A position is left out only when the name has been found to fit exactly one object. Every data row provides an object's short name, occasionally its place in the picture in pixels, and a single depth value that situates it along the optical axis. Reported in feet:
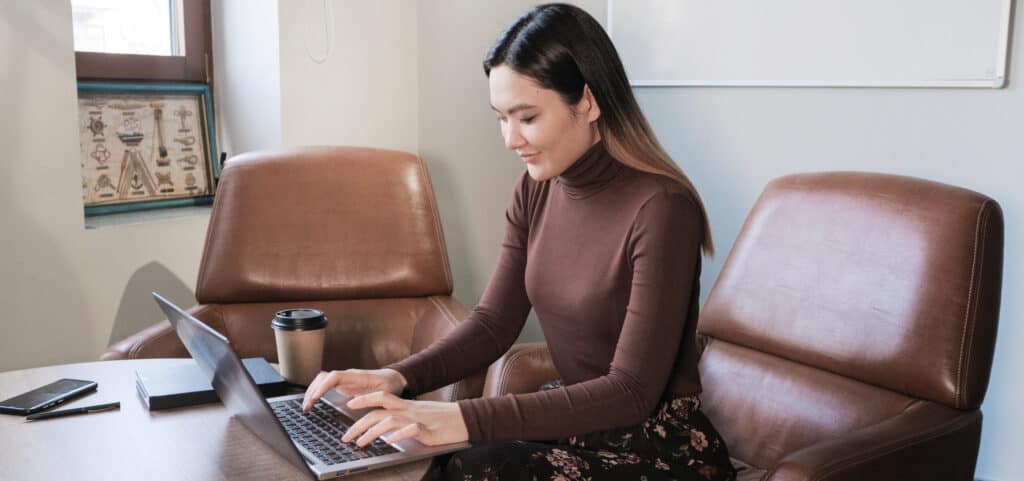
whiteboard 6.22
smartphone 4.54
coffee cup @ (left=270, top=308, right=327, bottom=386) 5.23
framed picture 8.80
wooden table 3.84
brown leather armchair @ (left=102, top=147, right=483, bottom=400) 7.35
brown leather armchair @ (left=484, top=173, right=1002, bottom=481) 4.82
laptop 3.73
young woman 4.27
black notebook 4.66
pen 4.48
